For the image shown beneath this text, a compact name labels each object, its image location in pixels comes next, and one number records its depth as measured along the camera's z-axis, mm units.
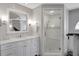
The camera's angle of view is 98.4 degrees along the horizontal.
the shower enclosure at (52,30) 1432
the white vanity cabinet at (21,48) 1383
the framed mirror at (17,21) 1421
